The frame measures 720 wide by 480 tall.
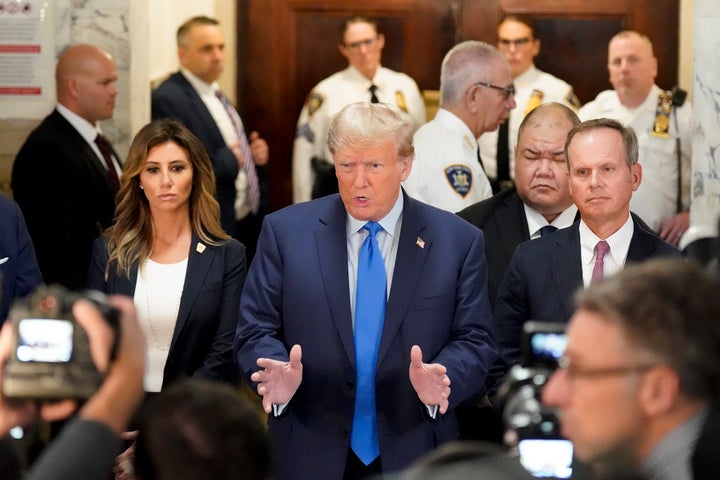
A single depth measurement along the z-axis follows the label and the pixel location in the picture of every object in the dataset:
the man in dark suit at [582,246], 8.11
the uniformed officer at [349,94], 16.23
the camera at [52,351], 4.23
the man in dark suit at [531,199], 9.49
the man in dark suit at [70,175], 11.48
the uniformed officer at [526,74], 15.91
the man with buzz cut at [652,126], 13.65
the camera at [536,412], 4.77
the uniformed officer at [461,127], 10.70
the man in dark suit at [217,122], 14.44
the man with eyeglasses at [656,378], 4.06
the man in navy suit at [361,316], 7.74
